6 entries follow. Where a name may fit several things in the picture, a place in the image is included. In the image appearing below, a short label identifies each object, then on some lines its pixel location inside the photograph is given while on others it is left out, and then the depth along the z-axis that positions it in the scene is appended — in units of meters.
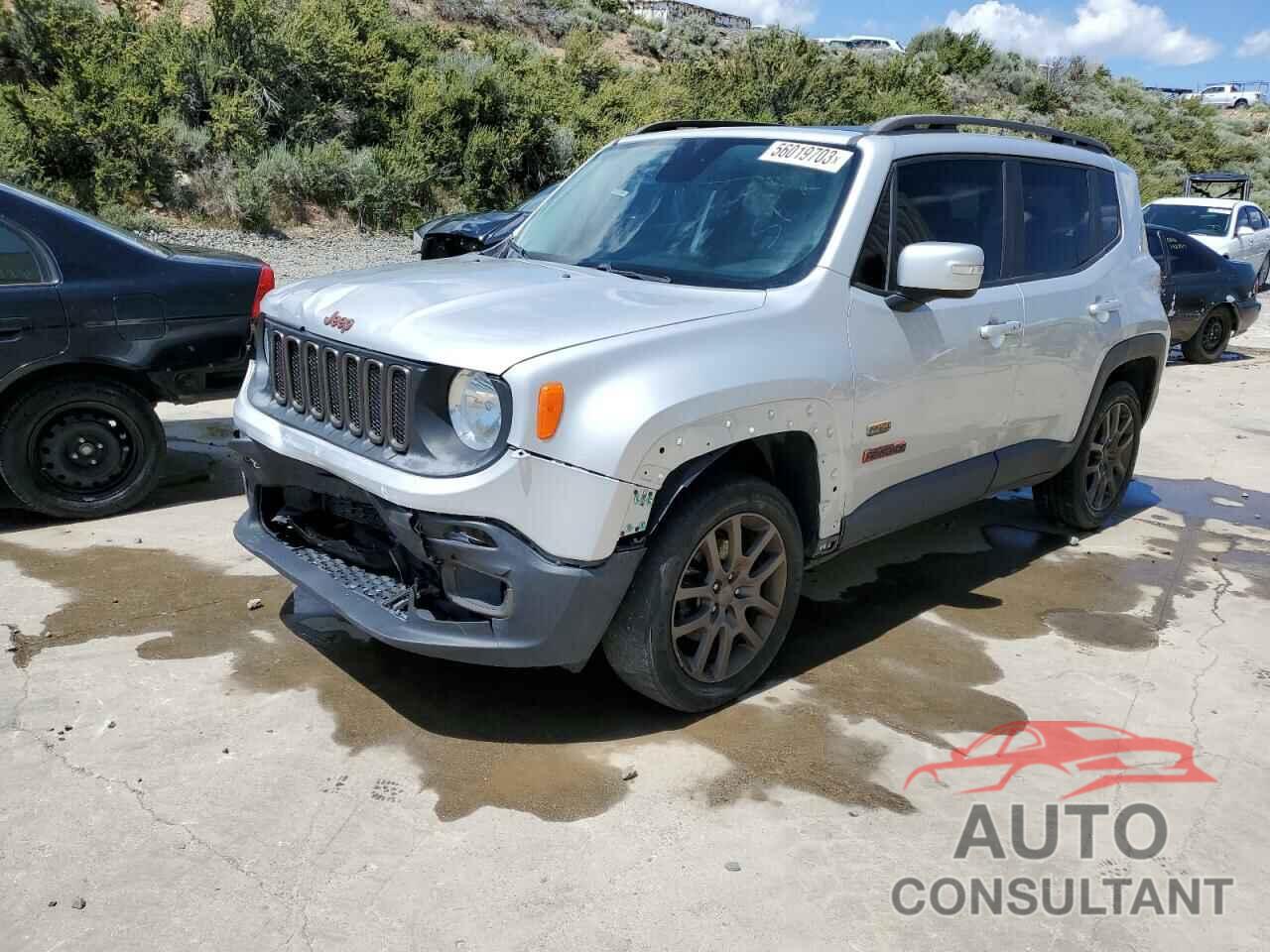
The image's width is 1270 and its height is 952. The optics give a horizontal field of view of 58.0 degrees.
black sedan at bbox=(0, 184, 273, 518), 5.43
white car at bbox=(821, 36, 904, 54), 47.53
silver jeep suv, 3.33
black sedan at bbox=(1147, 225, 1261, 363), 12.49
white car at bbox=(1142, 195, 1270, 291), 17.89
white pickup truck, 57.19
